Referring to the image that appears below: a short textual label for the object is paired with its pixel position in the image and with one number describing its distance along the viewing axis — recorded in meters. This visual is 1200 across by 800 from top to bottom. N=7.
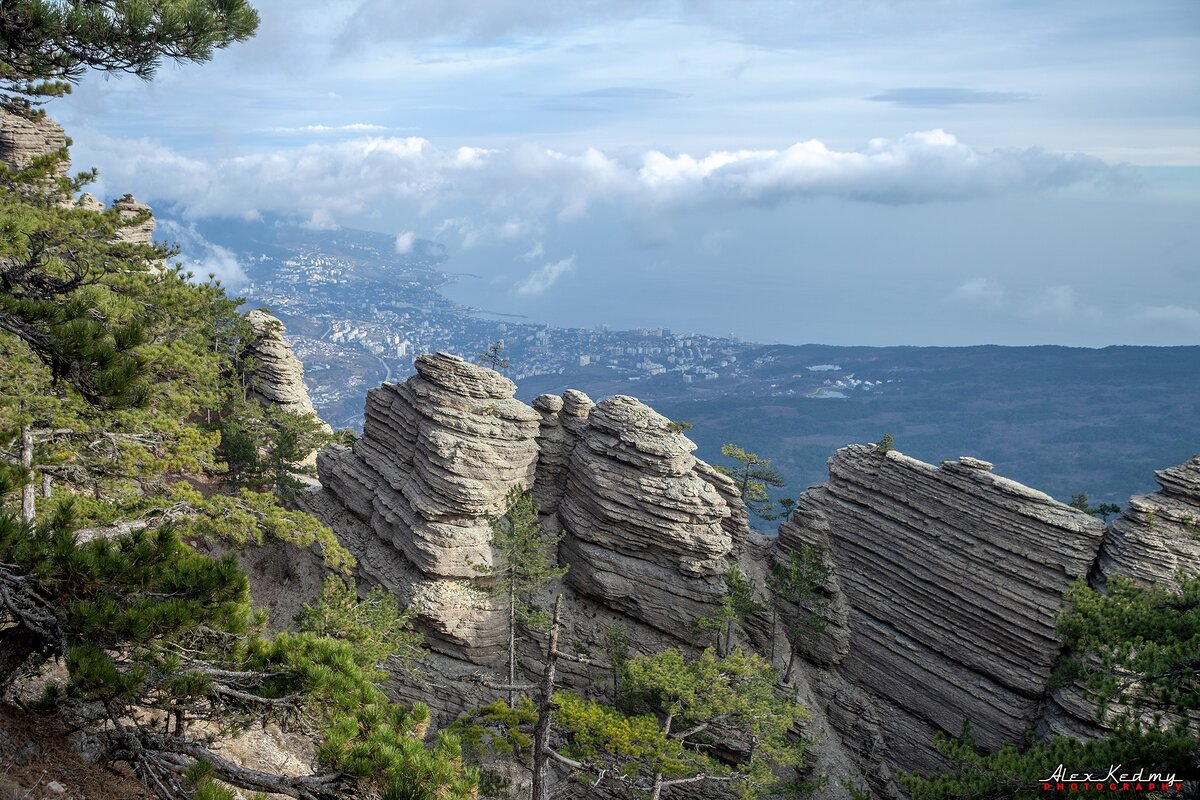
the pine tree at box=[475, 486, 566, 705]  25.89
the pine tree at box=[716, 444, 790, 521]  33.82
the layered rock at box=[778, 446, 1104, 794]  27.58
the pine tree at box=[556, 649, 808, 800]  20.91
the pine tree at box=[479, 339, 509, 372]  35.31
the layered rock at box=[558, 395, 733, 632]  30.27
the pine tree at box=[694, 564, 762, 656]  28.67
